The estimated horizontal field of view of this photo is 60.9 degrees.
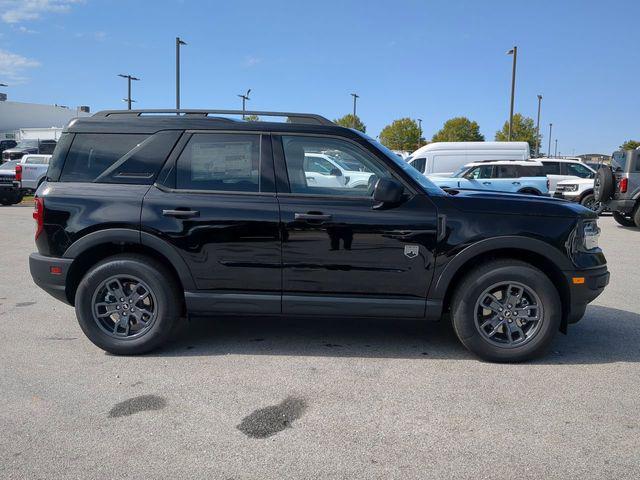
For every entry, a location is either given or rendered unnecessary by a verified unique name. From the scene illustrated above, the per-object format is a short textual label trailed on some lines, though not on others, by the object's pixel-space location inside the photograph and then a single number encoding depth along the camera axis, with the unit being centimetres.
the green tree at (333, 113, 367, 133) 8119
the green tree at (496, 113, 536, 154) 6781
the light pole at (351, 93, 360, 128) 5642
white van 2078
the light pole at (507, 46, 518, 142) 3192
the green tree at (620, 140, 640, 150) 6825
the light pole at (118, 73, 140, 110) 4233
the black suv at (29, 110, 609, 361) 416
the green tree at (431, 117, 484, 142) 7581
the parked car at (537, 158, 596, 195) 1797
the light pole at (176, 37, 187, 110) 2825
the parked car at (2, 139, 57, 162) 3488
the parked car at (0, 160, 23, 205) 1866
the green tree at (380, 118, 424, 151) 8088
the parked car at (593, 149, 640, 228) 1293
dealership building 7506
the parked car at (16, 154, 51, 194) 1959
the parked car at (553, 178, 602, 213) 1661
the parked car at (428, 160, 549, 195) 1583
